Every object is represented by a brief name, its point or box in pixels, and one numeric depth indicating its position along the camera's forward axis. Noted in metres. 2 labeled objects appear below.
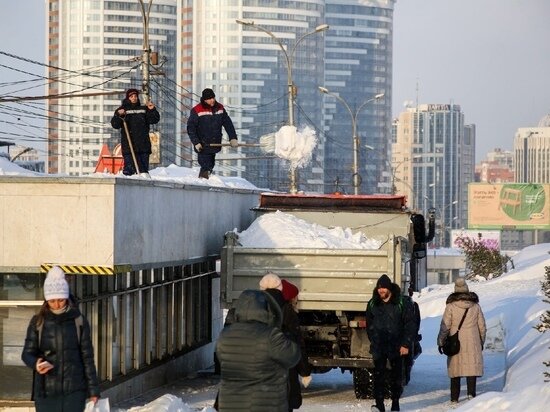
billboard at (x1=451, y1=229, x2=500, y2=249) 129.75
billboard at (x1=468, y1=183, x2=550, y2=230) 130.25
